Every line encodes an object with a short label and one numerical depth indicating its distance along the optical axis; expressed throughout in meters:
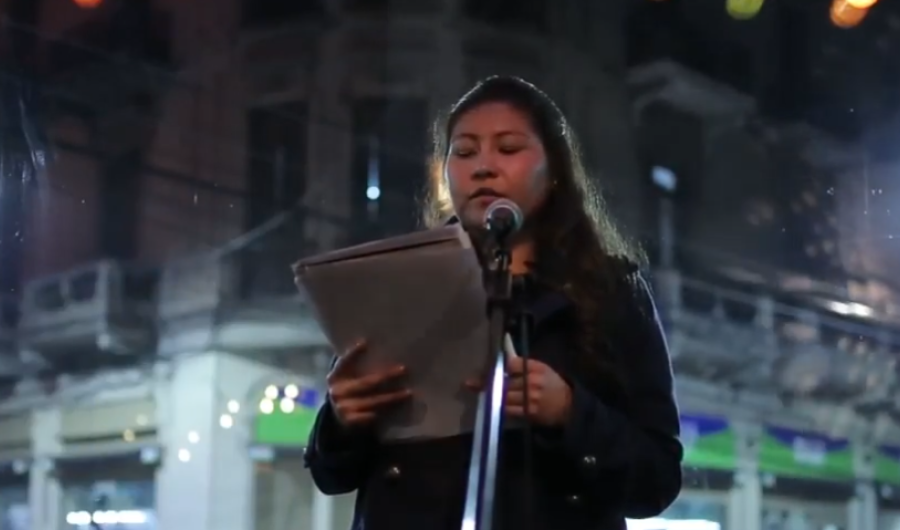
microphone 3.43
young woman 3.56
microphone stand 3.25
